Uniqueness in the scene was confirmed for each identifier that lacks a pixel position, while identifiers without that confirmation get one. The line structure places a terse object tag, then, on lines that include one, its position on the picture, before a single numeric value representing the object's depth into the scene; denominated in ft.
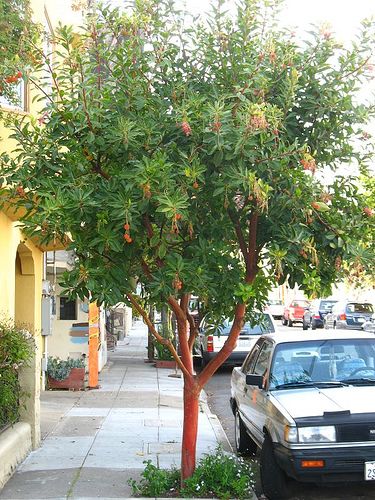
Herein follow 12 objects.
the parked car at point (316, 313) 128.67
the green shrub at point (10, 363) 27.99
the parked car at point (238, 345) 63.57
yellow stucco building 28.53
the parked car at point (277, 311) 159.94
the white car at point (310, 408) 21.83
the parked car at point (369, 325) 99.88
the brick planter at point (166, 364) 68.03
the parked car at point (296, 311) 139.85
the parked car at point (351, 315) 110.11
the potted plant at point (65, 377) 52.08
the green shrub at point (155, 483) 23.95
